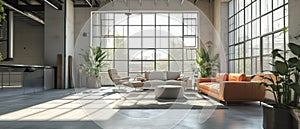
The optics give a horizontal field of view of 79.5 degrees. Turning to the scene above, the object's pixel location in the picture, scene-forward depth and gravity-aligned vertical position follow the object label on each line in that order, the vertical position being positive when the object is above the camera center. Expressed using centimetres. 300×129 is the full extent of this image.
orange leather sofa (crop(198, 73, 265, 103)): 391 -61
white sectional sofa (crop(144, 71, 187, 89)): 686 -49
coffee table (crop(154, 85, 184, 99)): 474 -75
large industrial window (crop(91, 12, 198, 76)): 870 +118
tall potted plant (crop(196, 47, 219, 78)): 720 -3
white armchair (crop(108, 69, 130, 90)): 616 -55
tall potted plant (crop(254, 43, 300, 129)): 231 -51
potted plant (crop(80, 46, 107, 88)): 793 -8
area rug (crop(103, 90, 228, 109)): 371 -91
